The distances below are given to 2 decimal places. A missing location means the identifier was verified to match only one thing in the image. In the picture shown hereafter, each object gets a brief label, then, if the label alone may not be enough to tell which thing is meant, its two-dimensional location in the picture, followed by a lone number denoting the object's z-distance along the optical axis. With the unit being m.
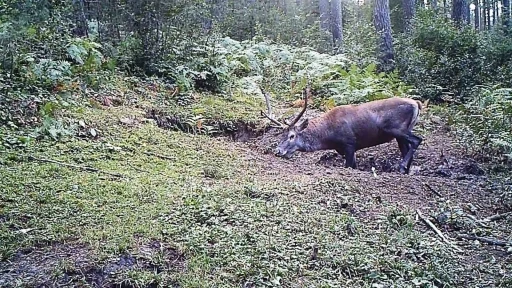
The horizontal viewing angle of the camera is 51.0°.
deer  7.55
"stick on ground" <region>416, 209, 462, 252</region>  4.16
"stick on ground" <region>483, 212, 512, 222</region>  4.90
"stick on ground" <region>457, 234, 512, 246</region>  4.23
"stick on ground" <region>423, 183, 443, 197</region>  5.63
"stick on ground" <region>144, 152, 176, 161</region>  6.47
